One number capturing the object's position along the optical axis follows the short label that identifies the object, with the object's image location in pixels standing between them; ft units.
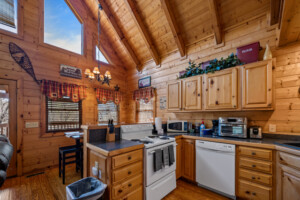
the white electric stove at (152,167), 6.28
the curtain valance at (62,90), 10.80
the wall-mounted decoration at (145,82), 14.26
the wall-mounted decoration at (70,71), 11.98
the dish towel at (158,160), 6.43
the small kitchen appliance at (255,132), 7.07
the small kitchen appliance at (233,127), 7.45
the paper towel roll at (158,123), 9.60
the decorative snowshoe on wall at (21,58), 9.66
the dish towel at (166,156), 6.97
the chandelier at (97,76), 9.55
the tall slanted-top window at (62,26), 11.59
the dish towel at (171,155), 7.35
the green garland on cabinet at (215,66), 7.95
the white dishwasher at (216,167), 6.79
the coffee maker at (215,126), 8.62
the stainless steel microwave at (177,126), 9.87
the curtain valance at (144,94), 13.56
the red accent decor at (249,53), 8.00
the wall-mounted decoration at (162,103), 12.73
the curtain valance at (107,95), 14.03
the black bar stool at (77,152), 8.91
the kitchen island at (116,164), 5.19
